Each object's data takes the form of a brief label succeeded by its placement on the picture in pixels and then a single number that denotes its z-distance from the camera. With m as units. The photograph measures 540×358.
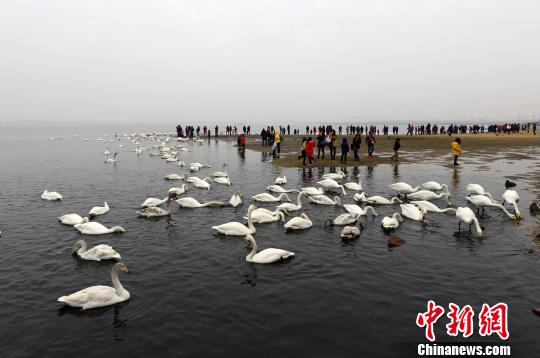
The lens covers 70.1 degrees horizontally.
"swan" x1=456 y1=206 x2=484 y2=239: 14.67
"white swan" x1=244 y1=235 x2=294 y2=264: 12.62
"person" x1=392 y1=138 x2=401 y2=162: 36.15
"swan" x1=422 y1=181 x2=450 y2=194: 22.02
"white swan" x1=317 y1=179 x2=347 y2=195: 23.66
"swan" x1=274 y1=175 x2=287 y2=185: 26.19
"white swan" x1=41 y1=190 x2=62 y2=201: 22.27
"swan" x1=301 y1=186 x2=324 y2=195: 20.92
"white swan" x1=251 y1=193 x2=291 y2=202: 21.23
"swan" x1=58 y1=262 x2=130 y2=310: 9.78
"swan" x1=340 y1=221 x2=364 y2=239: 14.80
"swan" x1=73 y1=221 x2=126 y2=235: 15.59
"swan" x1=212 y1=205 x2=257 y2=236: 15.38
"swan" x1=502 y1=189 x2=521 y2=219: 17.81
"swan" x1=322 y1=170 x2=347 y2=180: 27.19
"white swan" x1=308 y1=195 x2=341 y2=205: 20.09
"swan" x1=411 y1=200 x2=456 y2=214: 17.79
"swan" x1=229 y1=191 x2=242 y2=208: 20.44
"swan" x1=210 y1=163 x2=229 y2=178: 28.43
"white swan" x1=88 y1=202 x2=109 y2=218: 18.36
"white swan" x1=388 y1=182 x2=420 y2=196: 21.30
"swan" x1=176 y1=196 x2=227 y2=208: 20.14
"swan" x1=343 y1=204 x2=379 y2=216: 17.48
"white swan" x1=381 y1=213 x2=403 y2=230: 15.86
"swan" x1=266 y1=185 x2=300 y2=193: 23.06
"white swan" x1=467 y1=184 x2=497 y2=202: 20.17
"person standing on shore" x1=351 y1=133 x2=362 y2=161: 36.60
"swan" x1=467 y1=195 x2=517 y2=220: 17.27
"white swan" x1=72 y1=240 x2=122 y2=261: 12.81
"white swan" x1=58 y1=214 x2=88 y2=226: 16.85
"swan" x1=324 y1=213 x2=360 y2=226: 16.48
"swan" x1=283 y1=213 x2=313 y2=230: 16.09
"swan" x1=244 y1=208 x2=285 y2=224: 17.02
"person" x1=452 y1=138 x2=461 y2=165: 32.75
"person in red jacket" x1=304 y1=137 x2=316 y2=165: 35.12
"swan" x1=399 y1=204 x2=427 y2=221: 16.91
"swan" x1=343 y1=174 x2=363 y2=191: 23.06
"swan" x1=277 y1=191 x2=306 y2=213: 18.66
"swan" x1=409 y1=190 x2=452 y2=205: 20.25
